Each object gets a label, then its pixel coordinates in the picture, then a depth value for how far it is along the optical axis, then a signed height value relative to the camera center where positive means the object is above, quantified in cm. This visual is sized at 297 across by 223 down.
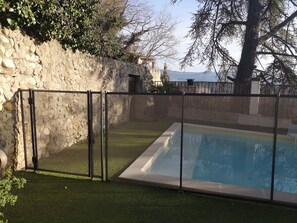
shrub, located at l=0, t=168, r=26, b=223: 242 -104
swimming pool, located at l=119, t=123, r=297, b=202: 432 -189
